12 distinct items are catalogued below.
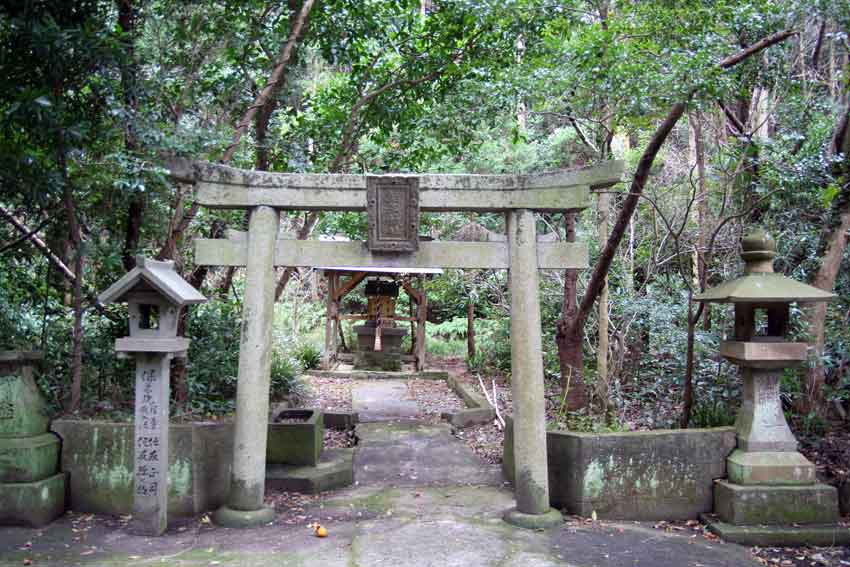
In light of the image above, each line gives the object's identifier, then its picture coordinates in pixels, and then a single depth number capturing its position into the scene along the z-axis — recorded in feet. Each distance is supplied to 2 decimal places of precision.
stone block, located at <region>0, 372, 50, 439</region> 18.60
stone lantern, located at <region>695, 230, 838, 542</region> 17.99
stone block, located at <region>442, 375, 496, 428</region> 33.53
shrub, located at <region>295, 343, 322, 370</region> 50.24
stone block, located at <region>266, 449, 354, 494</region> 21.95
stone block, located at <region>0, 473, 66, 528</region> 17.78
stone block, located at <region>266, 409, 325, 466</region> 23.09
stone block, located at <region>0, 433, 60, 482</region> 18.06
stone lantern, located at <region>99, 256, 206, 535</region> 17.48
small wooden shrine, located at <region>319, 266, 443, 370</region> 52.54
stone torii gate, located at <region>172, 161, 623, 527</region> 18.88
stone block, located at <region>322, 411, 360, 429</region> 32.86
